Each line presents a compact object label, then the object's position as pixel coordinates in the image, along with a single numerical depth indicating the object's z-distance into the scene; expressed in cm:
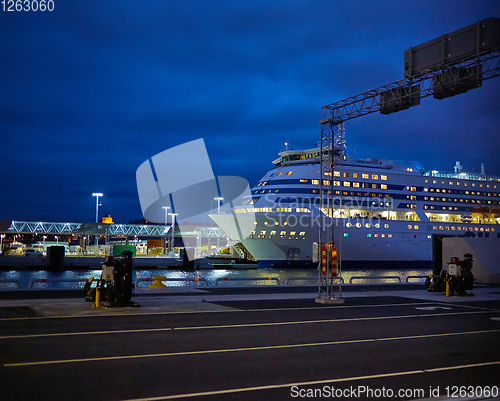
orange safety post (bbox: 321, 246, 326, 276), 1640
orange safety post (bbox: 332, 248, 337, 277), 1616
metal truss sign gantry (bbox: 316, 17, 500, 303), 1669
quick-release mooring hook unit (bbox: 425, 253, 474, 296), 2008
